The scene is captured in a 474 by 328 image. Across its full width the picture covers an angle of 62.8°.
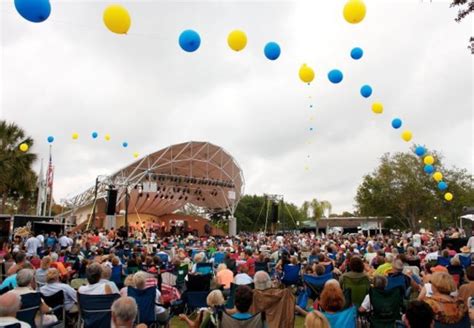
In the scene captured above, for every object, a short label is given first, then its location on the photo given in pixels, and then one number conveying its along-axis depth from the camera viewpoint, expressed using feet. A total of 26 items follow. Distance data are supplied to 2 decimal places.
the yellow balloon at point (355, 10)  20.95
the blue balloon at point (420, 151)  49.55
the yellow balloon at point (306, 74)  28.71
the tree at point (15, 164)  56.39
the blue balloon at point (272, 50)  25.31
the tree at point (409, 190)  100.83
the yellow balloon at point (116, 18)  18.89
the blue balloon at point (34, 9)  16.14
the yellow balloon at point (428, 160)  49.47
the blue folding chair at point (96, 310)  13.12
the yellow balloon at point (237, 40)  23.32
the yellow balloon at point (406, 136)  42.88
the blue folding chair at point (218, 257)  33.73
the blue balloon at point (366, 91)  33.24
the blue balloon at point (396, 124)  41.19
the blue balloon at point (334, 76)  29.91
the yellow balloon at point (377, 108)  36.68
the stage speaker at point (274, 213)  88.51
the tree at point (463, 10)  16.92
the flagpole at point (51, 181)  71.19
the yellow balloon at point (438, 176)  53.06
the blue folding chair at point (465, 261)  26.05
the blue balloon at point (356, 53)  27.94
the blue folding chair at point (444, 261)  24.09
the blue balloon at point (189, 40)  21.53
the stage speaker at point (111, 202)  66.03
